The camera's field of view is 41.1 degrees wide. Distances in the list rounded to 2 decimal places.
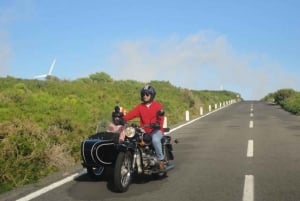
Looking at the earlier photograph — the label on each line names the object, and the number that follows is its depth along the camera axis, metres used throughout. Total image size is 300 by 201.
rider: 7.33
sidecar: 7.04
